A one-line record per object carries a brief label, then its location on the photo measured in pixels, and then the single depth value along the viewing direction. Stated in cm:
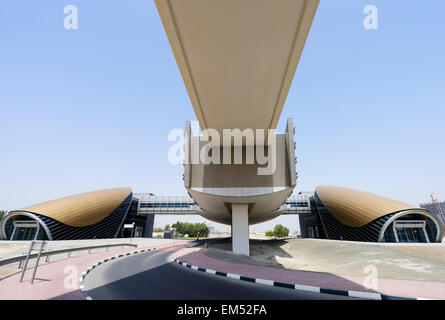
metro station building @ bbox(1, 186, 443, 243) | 3142
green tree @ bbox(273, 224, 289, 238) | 7876
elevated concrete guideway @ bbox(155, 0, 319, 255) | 588
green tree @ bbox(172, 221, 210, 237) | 8044
